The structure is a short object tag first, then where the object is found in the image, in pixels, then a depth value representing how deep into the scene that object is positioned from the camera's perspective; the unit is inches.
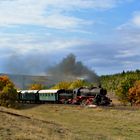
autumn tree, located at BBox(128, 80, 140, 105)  2692.0
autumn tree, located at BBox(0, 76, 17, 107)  2418.3
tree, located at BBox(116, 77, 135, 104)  2773.0
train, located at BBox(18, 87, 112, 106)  2101.4
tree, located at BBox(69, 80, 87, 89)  4116.3
